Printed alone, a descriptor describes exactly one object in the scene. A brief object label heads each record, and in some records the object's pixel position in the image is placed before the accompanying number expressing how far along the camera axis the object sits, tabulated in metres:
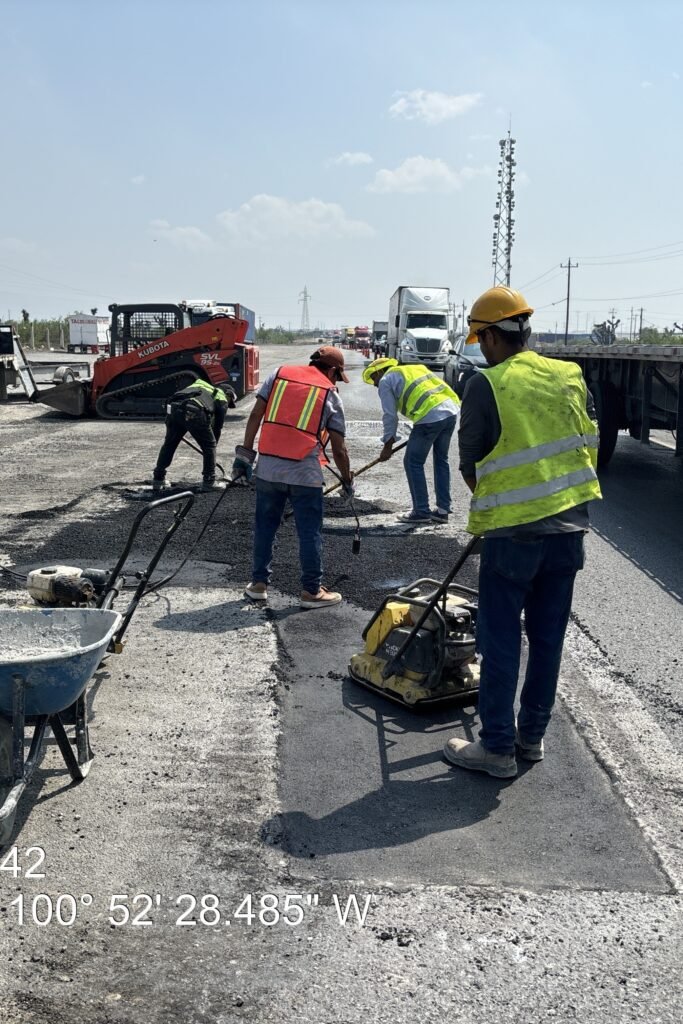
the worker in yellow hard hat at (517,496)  3.95
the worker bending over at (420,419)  9.36
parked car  26.92
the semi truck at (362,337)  92.25
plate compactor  4.69
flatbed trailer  10.59
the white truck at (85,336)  59.34
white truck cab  37.72
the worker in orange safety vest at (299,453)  6.44
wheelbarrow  3.44
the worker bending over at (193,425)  10.93
